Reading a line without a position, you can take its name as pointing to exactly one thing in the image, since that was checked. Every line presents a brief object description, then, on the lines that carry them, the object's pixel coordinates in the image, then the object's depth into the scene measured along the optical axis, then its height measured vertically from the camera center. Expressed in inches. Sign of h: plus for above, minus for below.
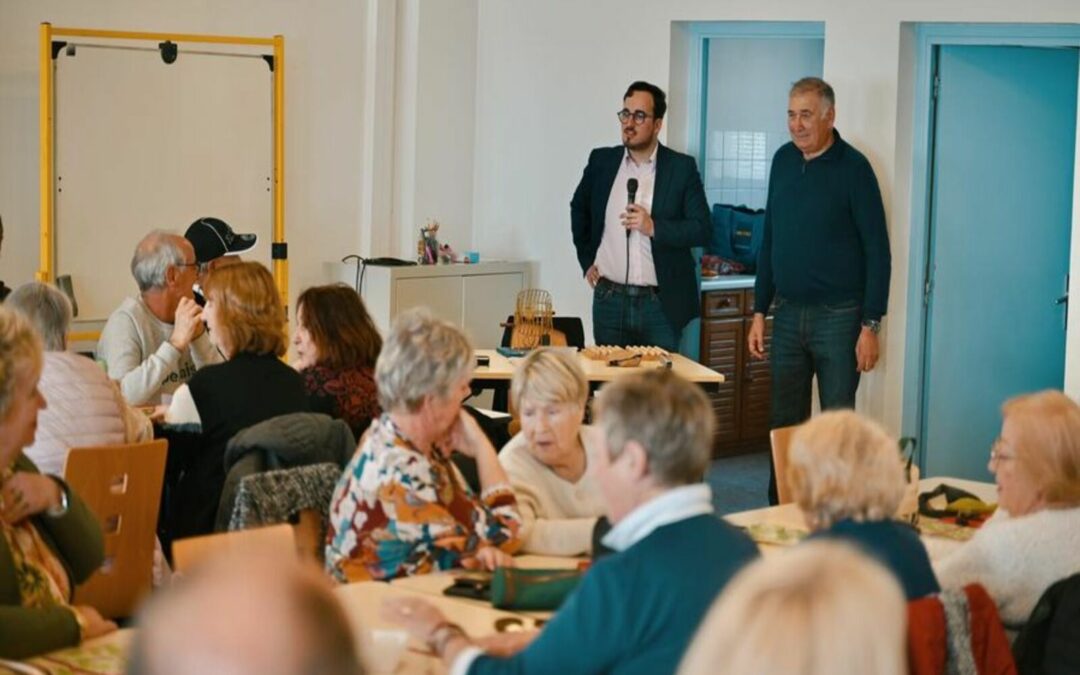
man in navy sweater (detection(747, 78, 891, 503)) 292.2 -7.5
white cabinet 341.4 -18.3
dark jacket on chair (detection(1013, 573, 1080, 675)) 131.6 -33.7
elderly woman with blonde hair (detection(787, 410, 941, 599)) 127.1 -22.0
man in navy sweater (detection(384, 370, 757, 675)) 102.6 -22.5
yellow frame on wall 297.3 +14.0
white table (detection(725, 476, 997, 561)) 165.5 -32.9
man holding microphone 309.6 -4.6
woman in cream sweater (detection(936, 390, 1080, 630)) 143.8 -26.7
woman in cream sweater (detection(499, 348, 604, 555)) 167.0 -24.5
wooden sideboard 358.9 -35.3
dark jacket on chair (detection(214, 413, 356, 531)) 169.0 -25.9
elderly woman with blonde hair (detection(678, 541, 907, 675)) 59.9 -15.1
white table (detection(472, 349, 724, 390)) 264.8 -26.5
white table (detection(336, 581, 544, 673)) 125.3 -34.0
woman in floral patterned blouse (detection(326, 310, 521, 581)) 148.7 -26.3
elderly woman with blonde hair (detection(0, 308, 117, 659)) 123.0 -27.5
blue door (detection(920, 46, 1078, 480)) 313.6 -1.8
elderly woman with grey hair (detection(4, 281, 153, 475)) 180.5 -23.8
